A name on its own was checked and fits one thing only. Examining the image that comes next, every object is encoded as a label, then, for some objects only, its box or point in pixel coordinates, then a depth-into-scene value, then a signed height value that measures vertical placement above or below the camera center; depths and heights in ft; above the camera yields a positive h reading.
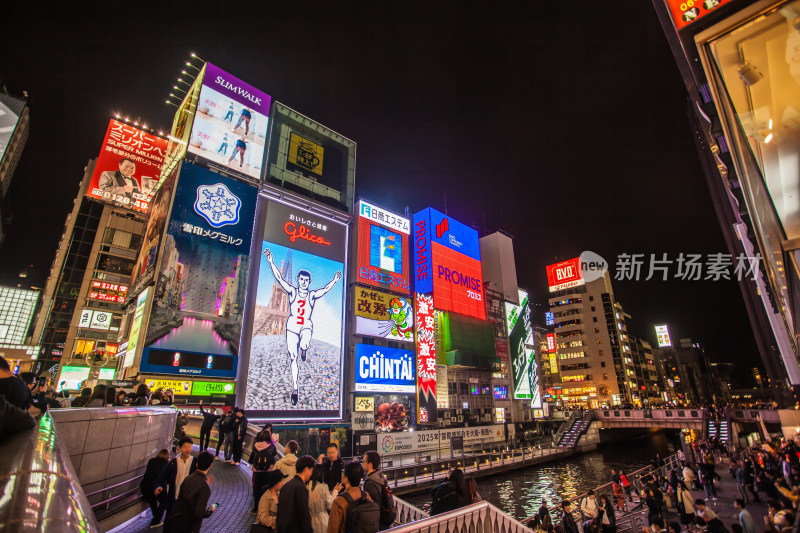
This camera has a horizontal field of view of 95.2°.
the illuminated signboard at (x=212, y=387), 82.38 +1.71
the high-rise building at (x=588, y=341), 264.93 +38.79
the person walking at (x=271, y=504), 16.66 -4.82
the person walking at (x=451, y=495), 20.74 -5.48
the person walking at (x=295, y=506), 15.02 -4.40
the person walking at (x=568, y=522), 37.42 -12.44
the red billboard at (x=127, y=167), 131.03 +79.84
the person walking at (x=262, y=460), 25.90 -4.41
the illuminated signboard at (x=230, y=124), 101.76 +75.56
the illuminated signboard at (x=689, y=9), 29.67 +30.19
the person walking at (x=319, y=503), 18.43 -5.28
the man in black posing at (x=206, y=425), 42.89 -3.35
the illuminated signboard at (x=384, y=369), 110.01 +7.36
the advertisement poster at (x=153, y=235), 88.94 +39.64
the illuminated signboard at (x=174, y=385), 76.79 +2.06
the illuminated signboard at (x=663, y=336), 324.29 +48.51
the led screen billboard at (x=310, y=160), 118.93 +77.12
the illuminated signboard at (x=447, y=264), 147.34 +53.21
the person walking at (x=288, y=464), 21.42 -3.87
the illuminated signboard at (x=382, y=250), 125.08 +49.17
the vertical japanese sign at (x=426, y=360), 121.29 +11.25
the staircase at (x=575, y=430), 141.49 -13.98
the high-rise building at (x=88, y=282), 154.51 +49.87
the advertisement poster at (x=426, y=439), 81.51 -10.65
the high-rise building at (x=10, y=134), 136.05 +113.16
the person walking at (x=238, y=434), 40.91 -4.24
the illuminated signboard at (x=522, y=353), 180.24 +19.79
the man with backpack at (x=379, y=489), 18.26 -4.55
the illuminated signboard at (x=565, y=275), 296.30 +92.04
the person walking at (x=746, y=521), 26.53 -8.90
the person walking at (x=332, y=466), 23.97 -4.52
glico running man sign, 92.43 +19.32
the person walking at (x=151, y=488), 23.68 -5.64
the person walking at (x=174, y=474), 21.18 -4.42
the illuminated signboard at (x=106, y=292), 158.51 +42.92
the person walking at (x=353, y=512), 15.19 -4.70
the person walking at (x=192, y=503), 16.88 -4.75
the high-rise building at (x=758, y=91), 27.25 +23.12
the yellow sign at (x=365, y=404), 106.04 -2.69
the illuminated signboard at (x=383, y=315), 117.70 +25.06
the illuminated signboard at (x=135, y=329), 82.89 +14.71
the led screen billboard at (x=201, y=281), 81.30 +26.03
